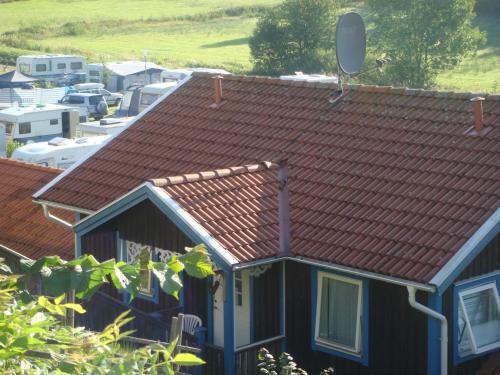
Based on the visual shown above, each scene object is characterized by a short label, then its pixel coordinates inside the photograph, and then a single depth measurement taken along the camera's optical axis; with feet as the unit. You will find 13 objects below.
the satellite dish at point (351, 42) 47.34
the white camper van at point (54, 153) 89.86
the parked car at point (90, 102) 154.92
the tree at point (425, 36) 207.82
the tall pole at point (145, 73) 185.02
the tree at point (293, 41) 221.25
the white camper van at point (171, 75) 161.42
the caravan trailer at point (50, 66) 195.21
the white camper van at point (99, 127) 102.64
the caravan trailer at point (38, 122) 118.32
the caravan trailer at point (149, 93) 126.82
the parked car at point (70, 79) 196.65
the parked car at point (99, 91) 171.52
